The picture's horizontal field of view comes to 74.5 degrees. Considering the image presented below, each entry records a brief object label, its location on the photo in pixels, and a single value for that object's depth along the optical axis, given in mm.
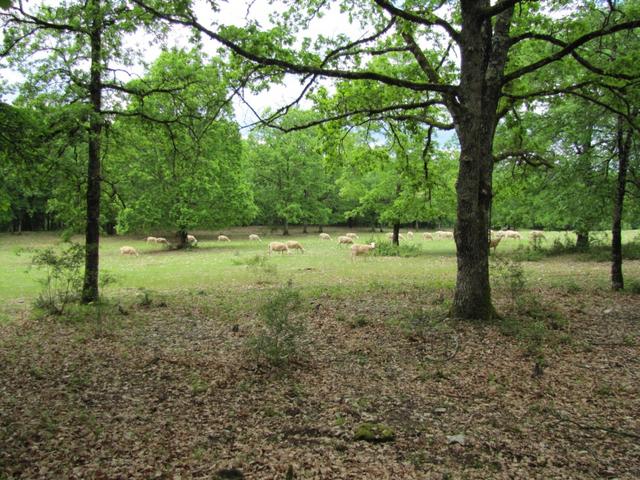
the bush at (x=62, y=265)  10336
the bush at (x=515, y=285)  10102
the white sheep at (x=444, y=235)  47888
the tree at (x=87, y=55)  9344
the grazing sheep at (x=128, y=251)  30062
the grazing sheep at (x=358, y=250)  26094
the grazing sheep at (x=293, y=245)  30723
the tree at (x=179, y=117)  9820
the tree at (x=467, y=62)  8047
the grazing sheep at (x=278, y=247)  28891
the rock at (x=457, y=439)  4745
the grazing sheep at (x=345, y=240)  36594
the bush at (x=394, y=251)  28531
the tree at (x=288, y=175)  53219
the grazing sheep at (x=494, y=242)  26625
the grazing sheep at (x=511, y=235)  43834
